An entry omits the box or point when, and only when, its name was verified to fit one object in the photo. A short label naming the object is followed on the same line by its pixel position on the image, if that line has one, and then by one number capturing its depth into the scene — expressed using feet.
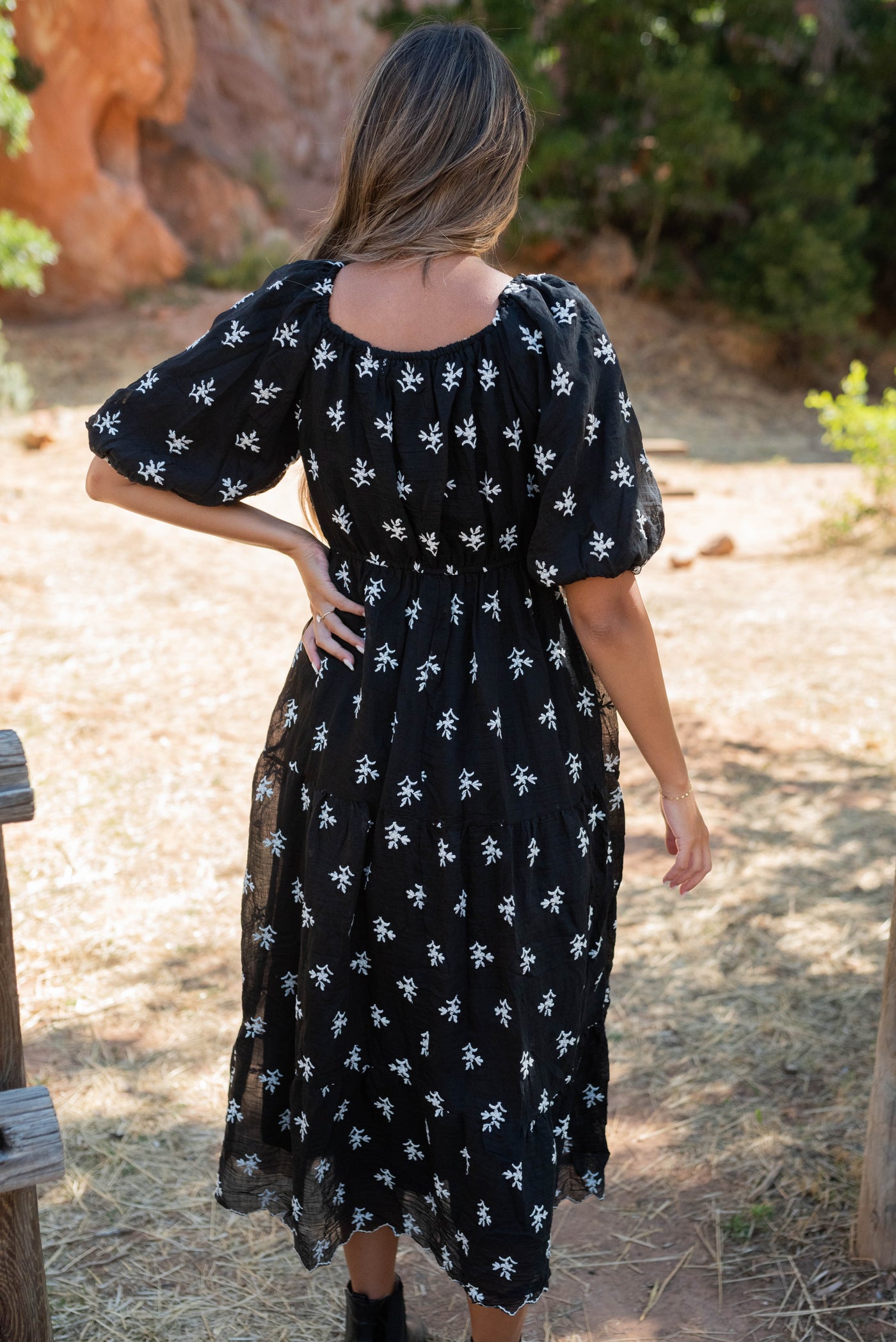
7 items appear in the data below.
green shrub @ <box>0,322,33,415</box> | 29.71
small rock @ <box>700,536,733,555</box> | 23.89
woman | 4.69
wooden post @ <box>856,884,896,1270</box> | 6.78
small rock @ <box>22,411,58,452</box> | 27.12
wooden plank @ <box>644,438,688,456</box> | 32.40
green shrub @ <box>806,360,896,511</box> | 22.31
